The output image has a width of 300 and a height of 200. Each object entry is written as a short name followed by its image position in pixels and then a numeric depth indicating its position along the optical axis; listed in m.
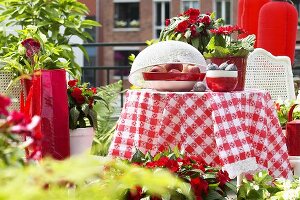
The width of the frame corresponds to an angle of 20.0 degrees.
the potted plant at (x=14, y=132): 1.02
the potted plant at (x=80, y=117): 4.94
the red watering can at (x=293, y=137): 4.65
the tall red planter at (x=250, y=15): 7.63
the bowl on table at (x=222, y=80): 4.23
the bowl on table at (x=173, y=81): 4.33
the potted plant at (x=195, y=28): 5.38
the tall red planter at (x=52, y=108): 4.42
